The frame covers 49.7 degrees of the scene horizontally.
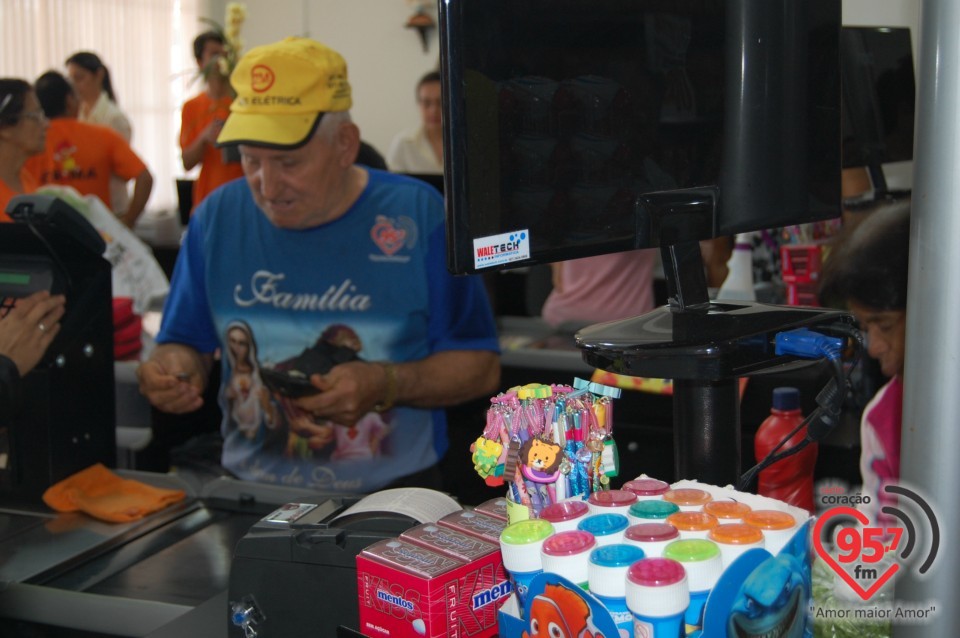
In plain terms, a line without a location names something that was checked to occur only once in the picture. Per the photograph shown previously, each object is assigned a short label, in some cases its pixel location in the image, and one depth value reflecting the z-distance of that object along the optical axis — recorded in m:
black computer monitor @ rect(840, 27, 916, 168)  2.23
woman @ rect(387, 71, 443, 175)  5.12
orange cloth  1.73
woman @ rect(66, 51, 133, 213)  5.97
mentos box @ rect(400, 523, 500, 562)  0.95
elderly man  2.08
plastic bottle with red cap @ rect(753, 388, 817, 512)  1.32
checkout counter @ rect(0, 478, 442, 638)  1.09
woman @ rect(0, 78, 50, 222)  2.93
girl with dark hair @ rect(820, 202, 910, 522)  1.56
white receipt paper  1.13
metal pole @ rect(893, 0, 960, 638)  0.78
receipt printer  1.07
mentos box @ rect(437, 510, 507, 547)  1.00
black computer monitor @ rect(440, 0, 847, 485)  0.91
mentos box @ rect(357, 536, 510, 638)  0.90
